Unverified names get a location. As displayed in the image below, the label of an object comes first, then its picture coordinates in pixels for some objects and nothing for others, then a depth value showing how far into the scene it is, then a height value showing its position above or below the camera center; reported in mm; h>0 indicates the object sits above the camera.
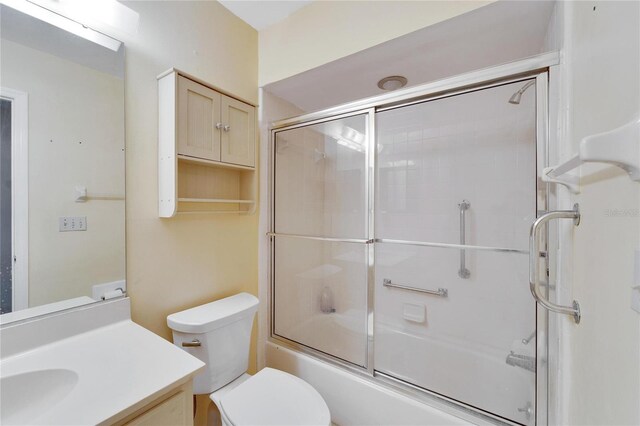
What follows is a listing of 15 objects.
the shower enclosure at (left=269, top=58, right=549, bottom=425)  1476 -186
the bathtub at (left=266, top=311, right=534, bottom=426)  1355 -972
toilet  1165 -854
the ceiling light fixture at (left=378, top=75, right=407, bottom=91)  1785 +882
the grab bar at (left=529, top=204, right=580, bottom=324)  810 -151
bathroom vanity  712 -499
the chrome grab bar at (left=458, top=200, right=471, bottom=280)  1839 -185
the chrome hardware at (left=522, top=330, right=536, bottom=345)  1322 -646
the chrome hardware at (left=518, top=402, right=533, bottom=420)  1225 -927
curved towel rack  431 +109
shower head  1176 +554
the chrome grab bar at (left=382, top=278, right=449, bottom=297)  1935 -575
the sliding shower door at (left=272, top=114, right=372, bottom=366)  1935 -175
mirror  929 +169
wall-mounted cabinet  1292 +340
